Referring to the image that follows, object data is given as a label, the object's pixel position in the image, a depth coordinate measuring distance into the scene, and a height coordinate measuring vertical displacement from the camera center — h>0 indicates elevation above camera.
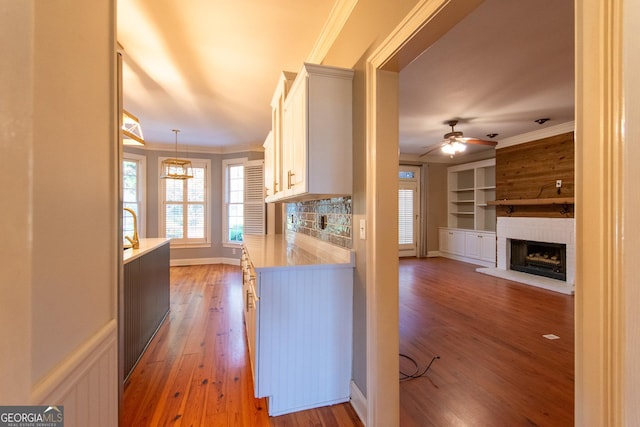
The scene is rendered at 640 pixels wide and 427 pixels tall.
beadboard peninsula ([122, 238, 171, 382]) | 2.12 -0.73
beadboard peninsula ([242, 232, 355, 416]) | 1.71 -0.74
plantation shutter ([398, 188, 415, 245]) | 7.41 -0.12
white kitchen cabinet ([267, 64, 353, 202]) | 1.84 +0.56
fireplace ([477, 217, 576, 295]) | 4.61 -0.64
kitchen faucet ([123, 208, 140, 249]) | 2.61 -0.25
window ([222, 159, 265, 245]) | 6.25 +0.32
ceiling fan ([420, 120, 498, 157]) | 3.96 +1.01
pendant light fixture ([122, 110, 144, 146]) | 2.34 +0.73
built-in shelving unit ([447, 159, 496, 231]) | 6.82 +0.47
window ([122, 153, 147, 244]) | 5.96 +0.60
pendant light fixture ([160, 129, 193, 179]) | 4.85 +0.88
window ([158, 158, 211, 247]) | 6.30 +0.10
